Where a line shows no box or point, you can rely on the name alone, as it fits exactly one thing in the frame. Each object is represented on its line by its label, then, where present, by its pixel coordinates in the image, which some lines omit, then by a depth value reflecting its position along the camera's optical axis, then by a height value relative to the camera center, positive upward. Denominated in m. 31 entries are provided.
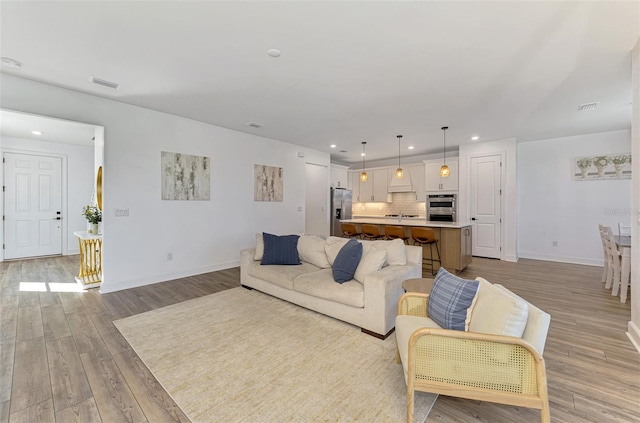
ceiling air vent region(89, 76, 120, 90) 3.23 +1.57
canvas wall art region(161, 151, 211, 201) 4.51 +0.61
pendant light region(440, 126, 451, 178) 5.23 +1.60
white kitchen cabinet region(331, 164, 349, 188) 8.39 +1.14
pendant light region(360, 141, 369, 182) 6.38 +0.88
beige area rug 1.70 -1.23
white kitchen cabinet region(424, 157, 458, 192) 6.95 +0.91
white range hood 7.93 +0.81
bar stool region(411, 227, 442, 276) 4.86 -0.51
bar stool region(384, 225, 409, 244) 5.27 -0.40
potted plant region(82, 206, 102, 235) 4.60 -0.12
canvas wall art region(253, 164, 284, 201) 5.86 +0.63
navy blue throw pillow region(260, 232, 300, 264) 3.78 -0.54
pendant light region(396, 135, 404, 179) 5.98 +0.85
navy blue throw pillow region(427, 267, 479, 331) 1.73 -0.59
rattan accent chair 1.37 -0.83
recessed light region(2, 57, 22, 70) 2.79 +1.56
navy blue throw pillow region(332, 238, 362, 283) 2.97 -0.57
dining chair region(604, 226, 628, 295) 3.75 -0.72
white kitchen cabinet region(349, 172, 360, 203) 9.21 +0.91
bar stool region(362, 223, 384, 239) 5.62 -0.42
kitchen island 4.78 -0.59
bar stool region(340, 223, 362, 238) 6.08 -0.43
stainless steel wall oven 7.04 +0.13
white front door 5.79 +0.13
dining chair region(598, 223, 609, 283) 4.14 -0.69
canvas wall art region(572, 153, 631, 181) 5.34 +0.92
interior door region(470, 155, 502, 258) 6.20 +0.18
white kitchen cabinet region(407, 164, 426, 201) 7.76 +0.94
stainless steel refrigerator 8.07 +0.14
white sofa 2.63 -0.79
